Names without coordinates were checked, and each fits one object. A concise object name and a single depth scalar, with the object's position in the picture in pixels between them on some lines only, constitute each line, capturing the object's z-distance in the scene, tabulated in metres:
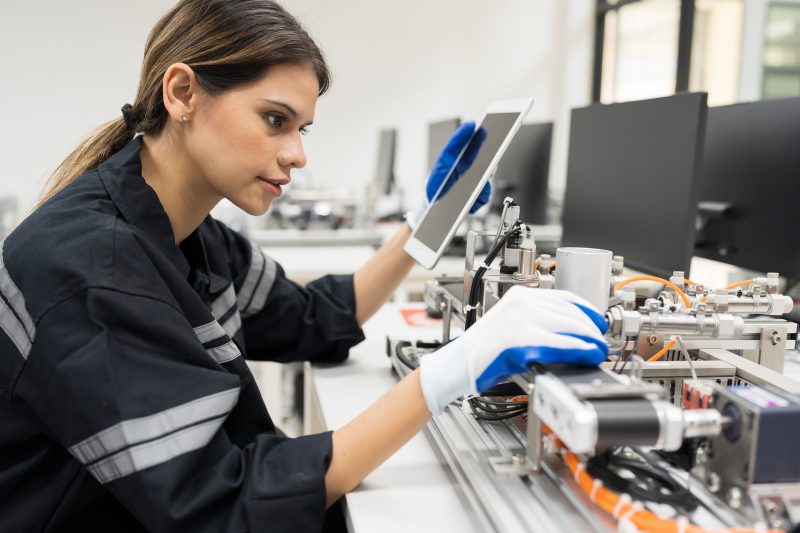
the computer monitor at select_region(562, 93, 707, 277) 1.25
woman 0.75
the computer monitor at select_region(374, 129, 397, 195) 3.84
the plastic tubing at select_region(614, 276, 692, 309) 0.91
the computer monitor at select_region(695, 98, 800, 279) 1.32
